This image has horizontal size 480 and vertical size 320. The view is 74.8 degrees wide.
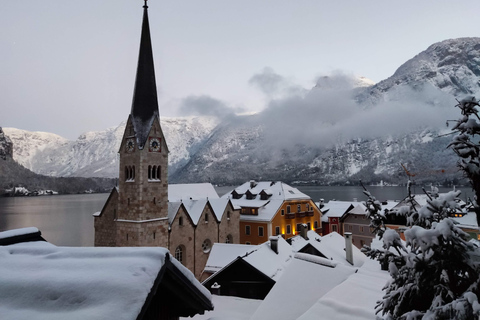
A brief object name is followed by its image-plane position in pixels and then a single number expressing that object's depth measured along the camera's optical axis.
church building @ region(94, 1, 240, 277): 29.69
